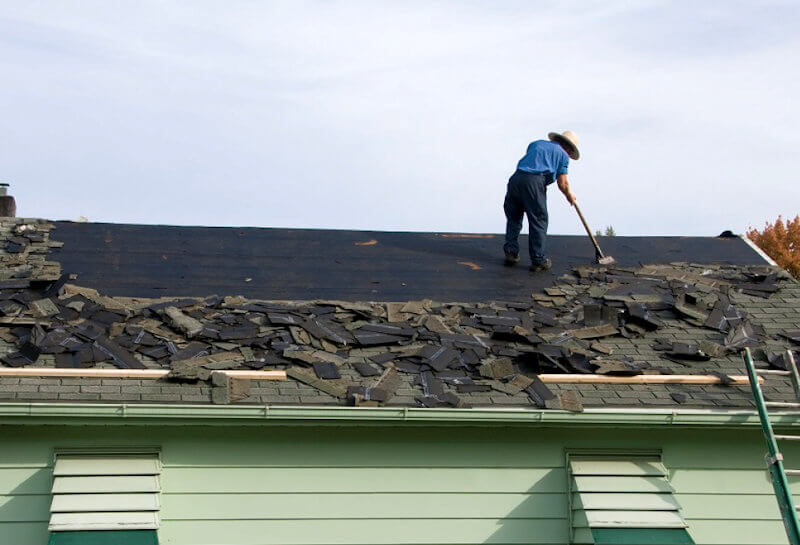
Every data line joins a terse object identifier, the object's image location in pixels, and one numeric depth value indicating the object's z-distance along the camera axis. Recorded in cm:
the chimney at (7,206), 1381
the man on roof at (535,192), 1260
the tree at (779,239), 3949
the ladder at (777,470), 775
